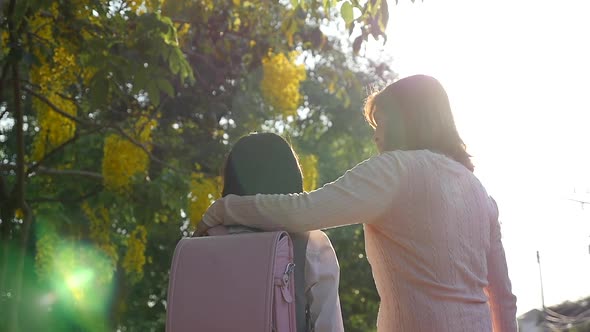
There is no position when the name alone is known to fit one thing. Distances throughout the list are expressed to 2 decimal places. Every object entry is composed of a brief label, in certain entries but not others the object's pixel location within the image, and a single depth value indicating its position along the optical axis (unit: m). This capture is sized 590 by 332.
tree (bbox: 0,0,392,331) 5.31
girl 2.14
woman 2.04
